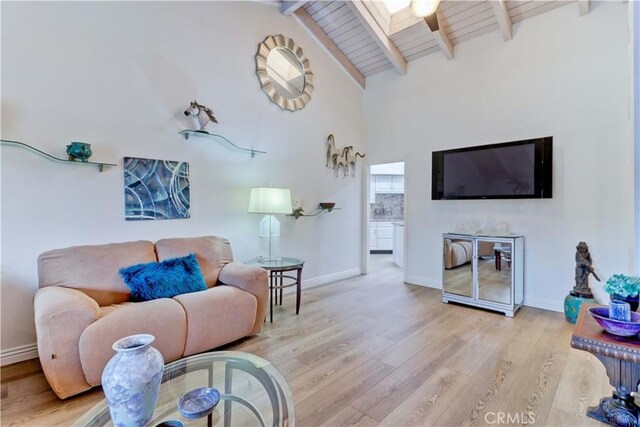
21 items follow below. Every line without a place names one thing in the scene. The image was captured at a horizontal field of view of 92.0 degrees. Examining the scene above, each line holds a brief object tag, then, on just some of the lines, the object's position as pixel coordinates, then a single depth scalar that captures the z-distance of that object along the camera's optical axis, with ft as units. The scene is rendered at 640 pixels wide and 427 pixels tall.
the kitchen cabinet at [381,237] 24.99
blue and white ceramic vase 3.23
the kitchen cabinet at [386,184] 26.21
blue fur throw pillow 7.55
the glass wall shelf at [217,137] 10.01
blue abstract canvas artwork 9.01
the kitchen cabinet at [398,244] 19.16
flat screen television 10.91
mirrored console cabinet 10.82
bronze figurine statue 9.61
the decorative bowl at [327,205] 14.25
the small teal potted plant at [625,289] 5.18
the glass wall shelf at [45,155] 7.25
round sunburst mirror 12.17
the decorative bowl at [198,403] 3.82
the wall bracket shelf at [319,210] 14.32
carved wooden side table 4.61
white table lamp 10.68
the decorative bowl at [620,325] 4.73
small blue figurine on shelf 7.88
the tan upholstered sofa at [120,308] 5.85
